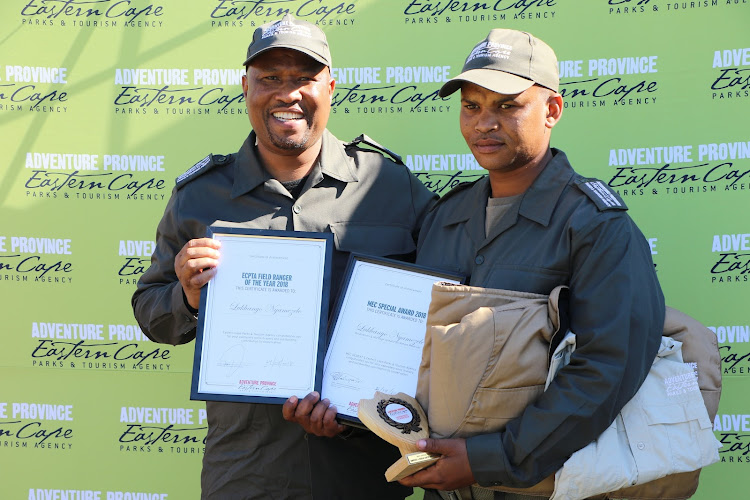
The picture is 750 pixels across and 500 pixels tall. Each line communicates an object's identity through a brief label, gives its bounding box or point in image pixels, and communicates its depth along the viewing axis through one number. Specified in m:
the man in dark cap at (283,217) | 3.09
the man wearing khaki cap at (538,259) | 2.75
